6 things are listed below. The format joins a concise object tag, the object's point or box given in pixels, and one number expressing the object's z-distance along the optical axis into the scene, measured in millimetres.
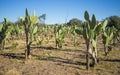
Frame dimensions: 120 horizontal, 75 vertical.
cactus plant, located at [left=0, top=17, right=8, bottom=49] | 5592
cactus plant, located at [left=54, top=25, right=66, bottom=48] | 6544
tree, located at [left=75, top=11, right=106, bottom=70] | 3816
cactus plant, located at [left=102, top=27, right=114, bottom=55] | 5187
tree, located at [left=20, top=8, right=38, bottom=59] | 4841
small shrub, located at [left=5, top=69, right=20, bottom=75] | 3248
